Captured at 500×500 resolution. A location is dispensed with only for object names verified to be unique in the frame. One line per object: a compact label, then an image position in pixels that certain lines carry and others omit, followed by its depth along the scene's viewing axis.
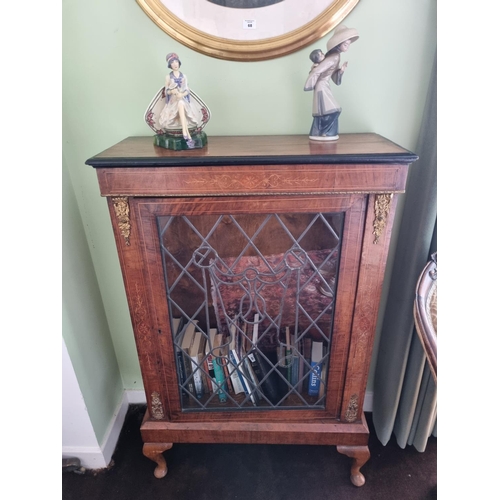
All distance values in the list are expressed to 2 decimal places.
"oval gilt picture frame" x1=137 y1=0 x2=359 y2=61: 0.94
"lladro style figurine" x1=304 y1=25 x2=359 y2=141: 0.82
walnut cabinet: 0.80
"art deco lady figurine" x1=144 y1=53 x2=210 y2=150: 0.84
